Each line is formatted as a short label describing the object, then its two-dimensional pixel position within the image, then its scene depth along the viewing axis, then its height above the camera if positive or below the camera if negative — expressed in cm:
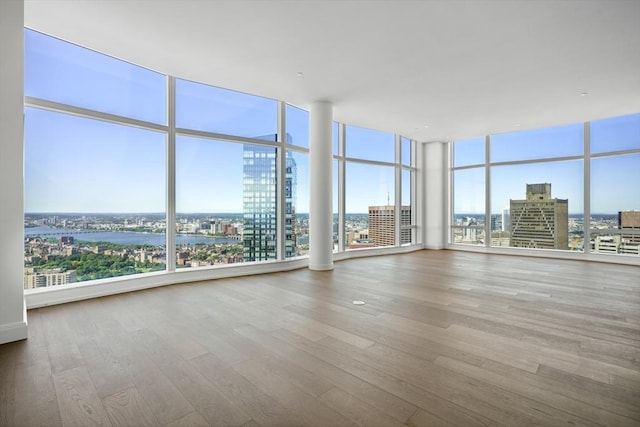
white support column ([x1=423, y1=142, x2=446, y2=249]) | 991 +52
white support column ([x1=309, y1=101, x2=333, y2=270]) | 614 +55
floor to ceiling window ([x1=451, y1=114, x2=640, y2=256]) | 715 +62
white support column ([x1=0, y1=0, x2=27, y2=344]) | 276 +38
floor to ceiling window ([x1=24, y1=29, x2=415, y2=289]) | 393 +64
